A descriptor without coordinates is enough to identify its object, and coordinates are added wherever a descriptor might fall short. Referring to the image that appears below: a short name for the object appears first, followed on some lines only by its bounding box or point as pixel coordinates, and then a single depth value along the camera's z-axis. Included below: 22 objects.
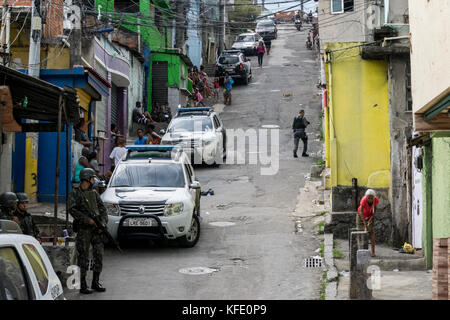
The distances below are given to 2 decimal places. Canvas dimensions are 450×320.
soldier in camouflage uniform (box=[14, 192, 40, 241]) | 11.32
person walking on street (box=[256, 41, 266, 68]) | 52.25
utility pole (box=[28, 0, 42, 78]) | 19.38
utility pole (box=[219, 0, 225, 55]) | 61.09
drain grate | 14.45
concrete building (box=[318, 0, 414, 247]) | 18.22
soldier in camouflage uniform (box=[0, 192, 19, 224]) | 11.09
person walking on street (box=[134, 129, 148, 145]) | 23.06
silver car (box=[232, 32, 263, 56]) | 58.75
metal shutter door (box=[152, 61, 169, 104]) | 36.66
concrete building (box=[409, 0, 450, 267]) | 10.55
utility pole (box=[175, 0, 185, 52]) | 43.16
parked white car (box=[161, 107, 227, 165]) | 25.61
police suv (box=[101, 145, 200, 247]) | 14.88
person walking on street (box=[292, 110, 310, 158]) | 27.27
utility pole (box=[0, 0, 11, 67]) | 19.47
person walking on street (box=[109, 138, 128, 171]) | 21.22
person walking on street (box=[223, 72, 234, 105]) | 39.12
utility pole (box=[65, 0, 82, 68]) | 21.41
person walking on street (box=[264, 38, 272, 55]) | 60.37
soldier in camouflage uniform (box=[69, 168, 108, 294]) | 12.00
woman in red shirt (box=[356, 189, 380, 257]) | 16.06
